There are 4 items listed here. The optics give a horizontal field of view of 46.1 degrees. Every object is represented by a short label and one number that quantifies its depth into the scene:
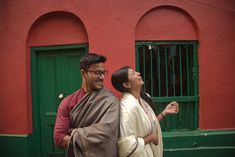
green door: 4.92
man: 2.30
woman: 2.43
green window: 4.76
